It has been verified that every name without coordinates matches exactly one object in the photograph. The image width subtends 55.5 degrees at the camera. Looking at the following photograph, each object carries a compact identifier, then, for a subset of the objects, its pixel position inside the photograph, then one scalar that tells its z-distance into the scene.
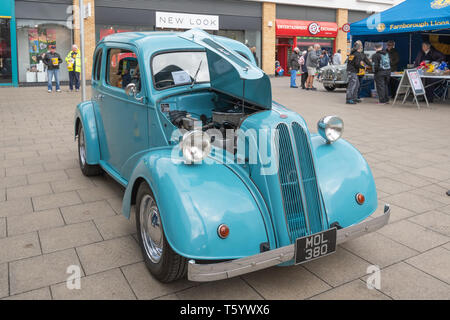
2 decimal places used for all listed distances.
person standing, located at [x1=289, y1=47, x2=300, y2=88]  18.62
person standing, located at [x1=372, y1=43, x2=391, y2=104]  13.35
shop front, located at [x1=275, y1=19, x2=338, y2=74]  27.66
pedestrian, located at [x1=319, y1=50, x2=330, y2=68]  23.11
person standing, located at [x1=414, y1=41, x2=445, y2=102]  14.22
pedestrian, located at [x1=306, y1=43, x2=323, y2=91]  17.06
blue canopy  12.66
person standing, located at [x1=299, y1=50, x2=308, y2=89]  19.00
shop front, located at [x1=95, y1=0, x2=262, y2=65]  21.92
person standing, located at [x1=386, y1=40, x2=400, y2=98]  14.63
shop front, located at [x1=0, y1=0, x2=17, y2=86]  19.45
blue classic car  2.80
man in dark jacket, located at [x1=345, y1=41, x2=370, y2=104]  13.55
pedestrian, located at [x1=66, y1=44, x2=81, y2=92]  17.35
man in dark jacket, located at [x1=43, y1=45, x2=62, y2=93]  17.08
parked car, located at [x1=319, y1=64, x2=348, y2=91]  17.03
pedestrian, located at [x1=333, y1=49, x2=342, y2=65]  21.04
